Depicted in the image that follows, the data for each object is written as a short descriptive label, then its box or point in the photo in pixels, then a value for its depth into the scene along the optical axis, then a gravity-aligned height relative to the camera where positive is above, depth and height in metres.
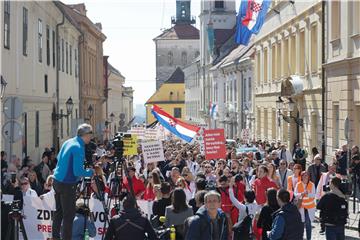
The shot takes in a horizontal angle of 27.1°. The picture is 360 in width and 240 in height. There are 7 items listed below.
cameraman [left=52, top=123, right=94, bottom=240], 9.44 -0.75
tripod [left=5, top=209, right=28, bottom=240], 9.02 -1.48
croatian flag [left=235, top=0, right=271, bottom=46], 34.84 +4.69
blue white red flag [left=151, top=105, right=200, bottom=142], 25.05 -0.44
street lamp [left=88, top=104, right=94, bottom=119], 46.13 +0.09
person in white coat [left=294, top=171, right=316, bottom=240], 13.68 -1.61
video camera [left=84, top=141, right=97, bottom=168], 11.55 -0.65
